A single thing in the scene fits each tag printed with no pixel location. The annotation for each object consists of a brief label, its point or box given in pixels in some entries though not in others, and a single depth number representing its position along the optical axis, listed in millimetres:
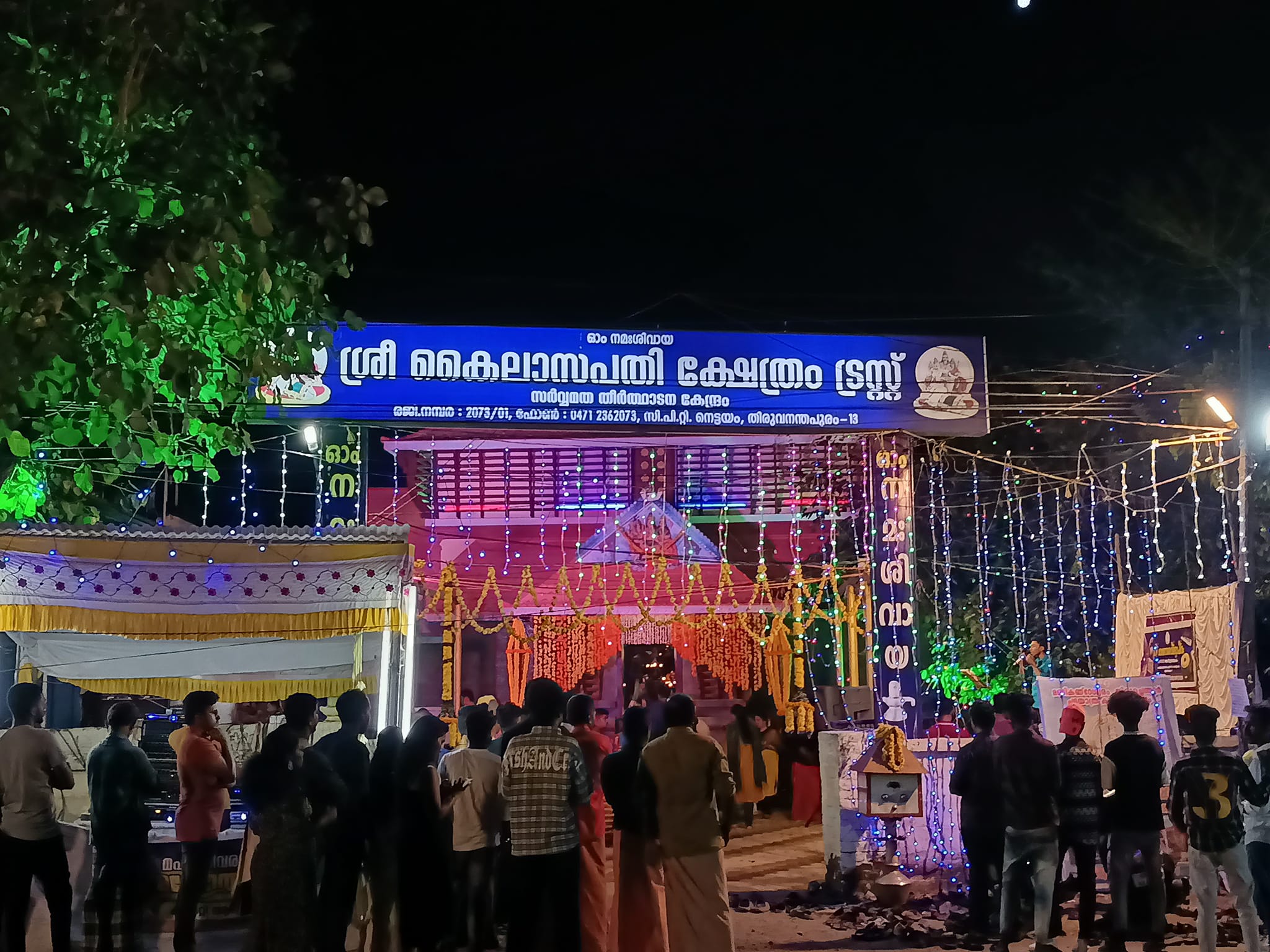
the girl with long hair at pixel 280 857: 5355
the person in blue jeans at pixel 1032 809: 6312
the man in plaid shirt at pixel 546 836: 5410
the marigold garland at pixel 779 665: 13875
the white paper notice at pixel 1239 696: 10281
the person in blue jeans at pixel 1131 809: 6461
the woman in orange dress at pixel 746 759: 11628
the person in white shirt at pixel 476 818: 6789
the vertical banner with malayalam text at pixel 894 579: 12211
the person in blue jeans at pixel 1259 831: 5871
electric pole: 11516
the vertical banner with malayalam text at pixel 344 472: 13891
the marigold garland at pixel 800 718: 13727
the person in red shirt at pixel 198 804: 6438
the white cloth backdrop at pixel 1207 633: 11523
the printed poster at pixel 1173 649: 12094
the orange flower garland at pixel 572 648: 13820
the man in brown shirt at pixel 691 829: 5594
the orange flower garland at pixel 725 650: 13922
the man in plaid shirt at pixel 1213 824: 5930
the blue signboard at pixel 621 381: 11562
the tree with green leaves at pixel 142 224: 4996
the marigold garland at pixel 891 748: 8078
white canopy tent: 8039
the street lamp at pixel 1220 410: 12547
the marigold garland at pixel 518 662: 13750
